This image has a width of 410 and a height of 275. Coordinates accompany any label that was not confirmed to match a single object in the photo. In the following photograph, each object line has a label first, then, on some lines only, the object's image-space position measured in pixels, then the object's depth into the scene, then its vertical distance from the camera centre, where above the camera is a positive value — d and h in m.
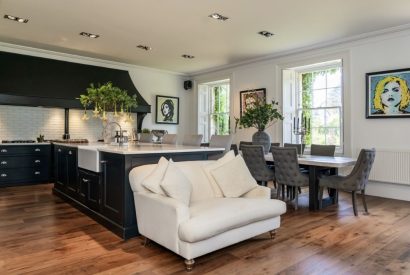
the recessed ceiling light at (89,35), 5.36 +1.83
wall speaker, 9.00 +1.54
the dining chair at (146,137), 6.54 -0.03
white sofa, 2.41 -0.70
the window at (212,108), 8.61 +0.82
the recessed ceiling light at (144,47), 6.18 +1.84
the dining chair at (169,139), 5.83 -0.07
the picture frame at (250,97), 7.12 +0.95
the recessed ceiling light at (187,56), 6.91 +1.85
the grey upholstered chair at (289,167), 4.27 -0.47
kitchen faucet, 4.37 -0.05
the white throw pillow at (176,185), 2.70 -0.45
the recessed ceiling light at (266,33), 5.30 +1.82
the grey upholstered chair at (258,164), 4.75 -0.46
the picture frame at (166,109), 8.47 +0.75
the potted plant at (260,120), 5.28 +0.27
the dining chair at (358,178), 3.94 -0.58
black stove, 6.03 -0.10
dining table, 4.08 -0.45
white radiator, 4.92 -0.54
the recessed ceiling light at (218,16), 4.48 +1.80
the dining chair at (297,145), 5.34 -0.18
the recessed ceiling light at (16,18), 4.60 +1.84
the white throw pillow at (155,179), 2.78 -0.41
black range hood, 5.79 +1.18
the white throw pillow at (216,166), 3.29 -0.36
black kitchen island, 3.13 -0.56
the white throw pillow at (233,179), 3.23 -0.47
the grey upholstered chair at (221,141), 4.62 -0.09
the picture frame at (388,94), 4.95 +0.70
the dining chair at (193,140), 5.31 -0.08
